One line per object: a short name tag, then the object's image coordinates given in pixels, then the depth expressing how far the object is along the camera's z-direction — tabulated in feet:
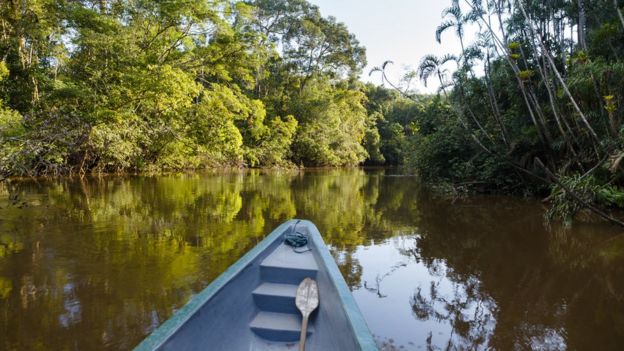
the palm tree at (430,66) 31.83
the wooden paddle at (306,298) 7.79
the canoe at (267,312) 5.76
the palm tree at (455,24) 31.12
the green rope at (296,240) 10.74
